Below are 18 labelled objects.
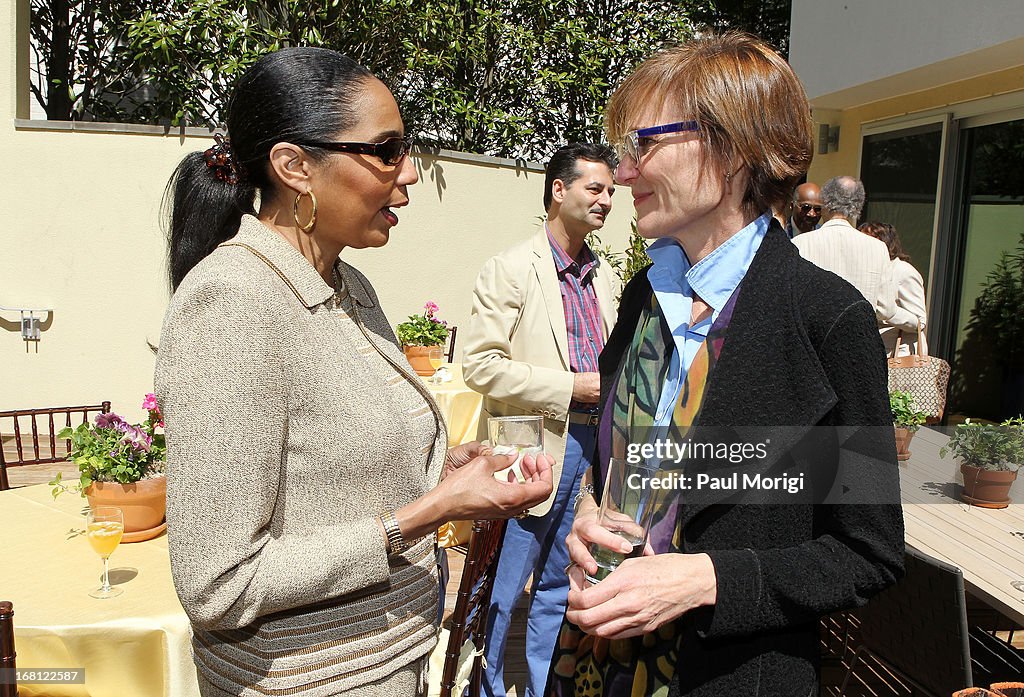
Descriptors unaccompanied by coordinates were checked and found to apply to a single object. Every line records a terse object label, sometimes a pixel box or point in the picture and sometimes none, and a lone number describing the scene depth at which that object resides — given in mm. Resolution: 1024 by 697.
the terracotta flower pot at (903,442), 3252
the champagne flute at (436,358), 5121
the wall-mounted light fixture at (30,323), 6293
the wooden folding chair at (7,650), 1587
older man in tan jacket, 4707
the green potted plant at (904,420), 3256
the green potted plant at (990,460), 2764
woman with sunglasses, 1207
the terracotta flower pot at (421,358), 5086
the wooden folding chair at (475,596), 1878
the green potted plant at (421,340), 5094
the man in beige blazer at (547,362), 3000
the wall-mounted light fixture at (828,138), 8758
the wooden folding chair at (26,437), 6043
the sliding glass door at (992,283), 6465
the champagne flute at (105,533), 1961
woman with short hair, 1182
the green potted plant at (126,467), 2240
